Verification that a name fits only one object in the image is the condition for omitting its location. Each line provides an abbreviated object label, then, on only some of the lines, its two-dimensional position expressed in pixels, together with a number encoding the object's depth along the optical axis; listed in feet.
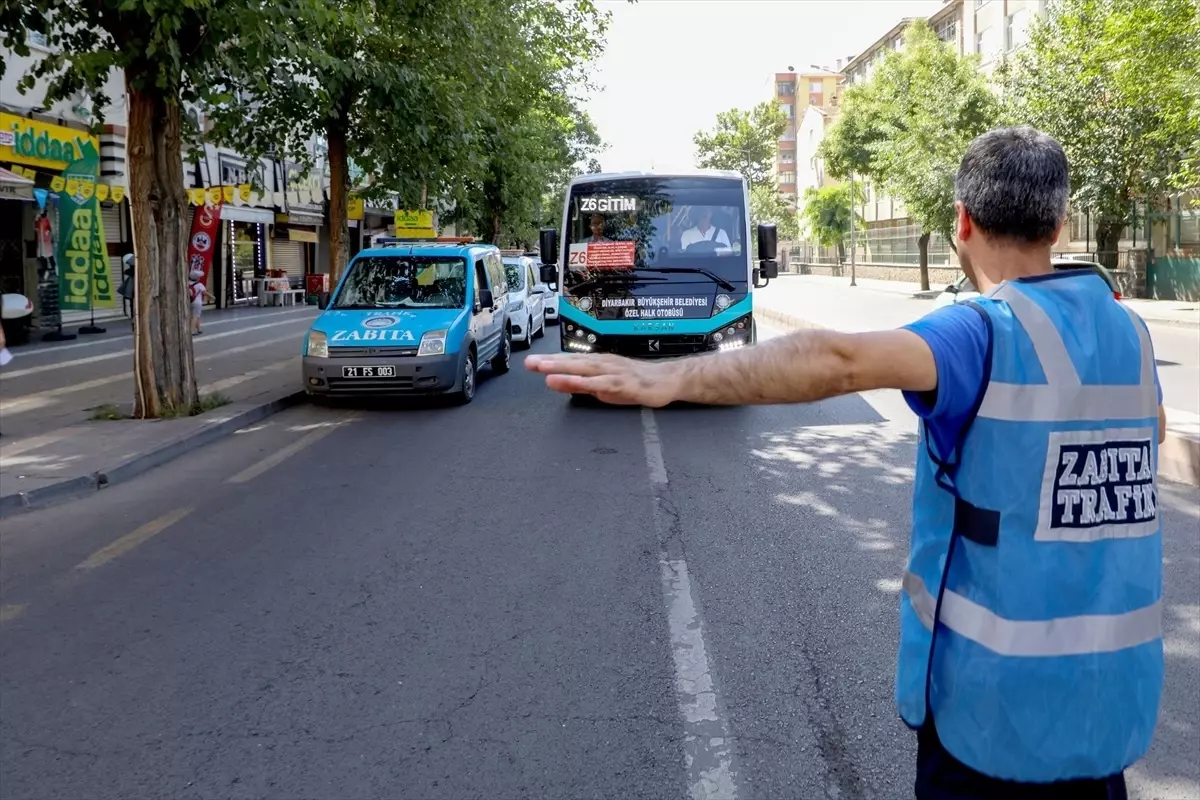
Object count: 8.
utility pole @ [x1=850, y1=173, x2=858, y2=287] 168.31
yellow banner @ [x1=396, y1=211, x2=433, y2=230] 96.56
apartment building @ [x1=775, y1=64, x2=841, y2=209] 379.55
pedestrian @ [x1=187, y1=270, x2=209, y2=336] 71.46
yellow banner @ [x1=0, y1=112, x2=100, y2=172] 65.92
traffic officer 5.98
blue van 40.04
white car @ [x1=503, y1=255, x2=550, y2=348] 66.18
